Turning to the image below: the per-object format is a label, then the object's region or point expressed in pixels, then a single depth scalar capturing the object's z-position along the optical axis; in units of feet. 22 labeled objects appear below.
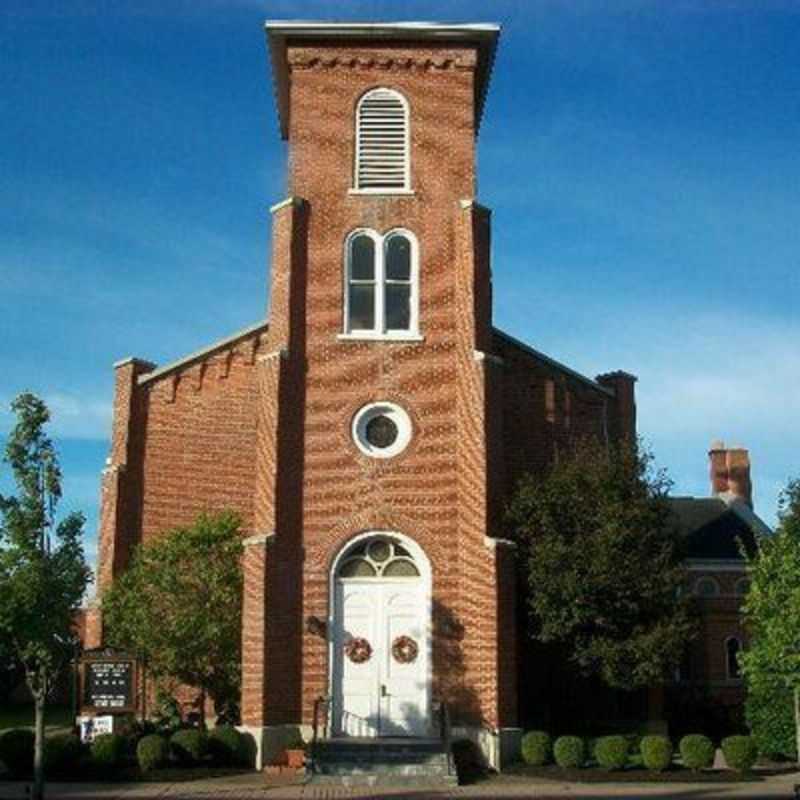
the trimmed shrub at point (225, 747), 75.20
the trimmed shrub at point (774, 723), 85.97
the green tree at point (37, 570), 59.52
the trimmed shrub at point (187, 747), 73.72
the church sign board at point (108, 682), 78.18
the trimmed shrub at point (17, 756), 73.97
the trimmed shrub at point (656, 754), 74.29
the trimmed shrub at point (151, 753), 71.97
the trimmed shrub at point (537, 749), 75.87
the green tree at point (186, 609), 79.30
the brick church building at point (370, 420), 79.30
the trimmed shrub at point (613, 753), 74.33
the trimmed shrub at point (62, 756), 72.69
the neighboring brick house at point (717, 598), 116.57
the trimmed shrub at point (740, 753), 75.00
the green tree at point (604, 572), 78.23
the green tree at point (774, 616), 69.87
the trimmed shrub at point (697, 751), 74.79
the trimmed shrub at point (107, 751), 72.49
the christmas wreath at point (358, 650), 80.33
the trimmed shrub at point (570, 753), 74.49
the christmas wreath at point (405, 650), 80.33
